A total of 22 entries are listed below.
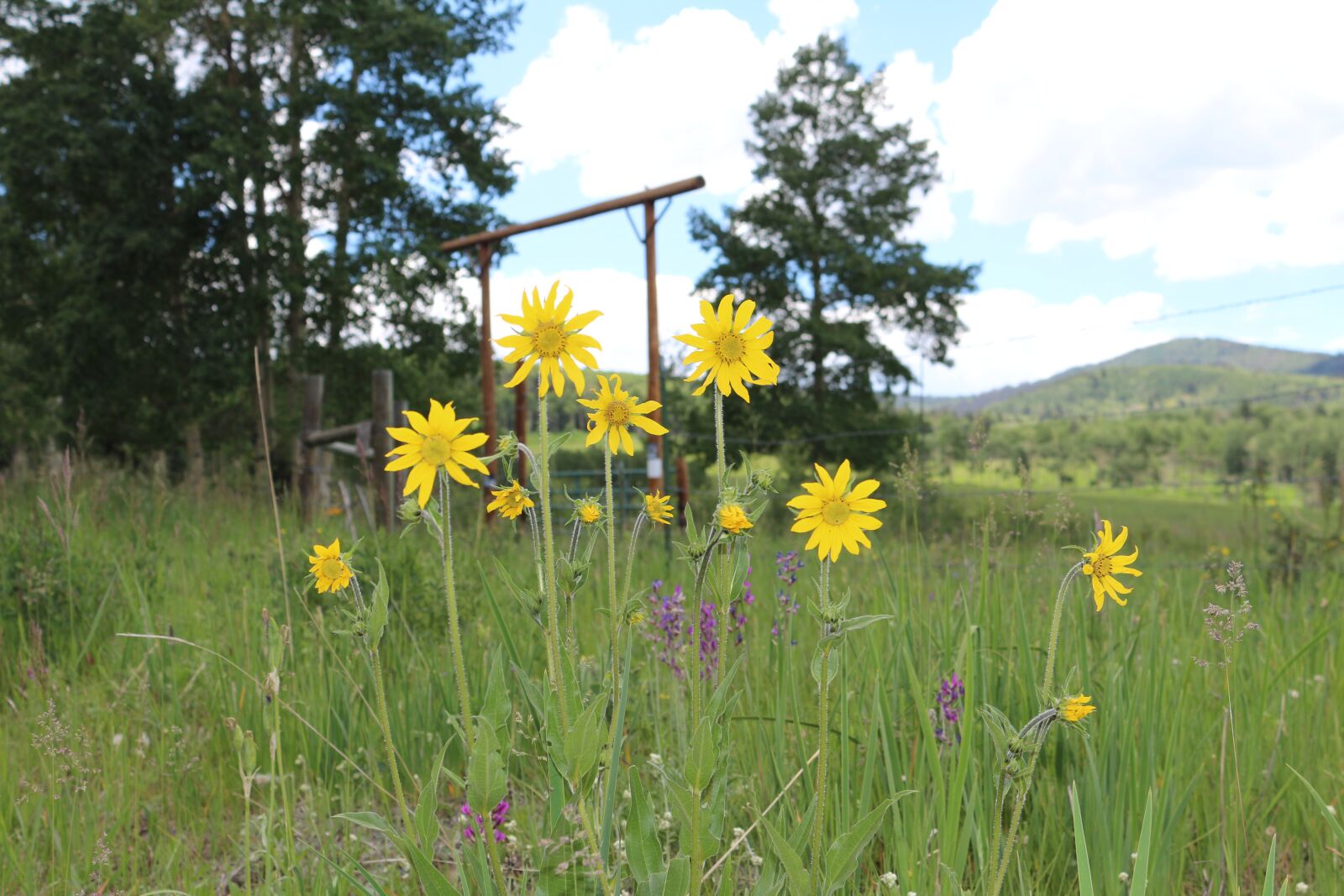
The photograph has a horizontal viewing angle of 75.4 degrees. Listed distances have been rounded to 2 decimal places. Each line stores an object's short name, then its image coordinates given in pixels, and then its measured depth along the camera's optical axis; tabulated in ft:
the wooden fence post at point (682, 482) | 28.48
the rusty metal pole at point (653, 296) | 27.37
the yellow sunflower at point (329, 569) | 3.75
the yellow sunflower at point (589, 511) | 3.58
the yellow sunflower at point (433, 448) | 3.09
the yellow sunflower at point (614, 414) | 3.62
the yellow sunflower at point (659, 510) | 3.70
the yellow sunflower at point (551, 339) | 3.27
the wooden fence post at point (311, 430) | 25.73
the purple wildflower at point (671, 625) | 6.64
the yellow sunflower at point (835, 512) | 3.14
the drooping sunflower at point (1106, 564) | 3.49
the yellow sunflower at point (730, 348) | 3.46
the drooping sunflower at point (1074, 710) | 3.26
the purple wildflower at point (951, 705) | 5.63
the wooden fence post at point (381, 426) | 20.13
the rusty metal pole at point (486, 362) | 30.83
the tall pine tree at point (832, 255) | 56.70
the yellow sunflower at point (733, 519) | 3.19
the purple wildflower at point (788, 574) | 6.22
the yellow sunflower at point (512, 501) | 3.70
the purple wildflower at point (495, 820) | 4.97
